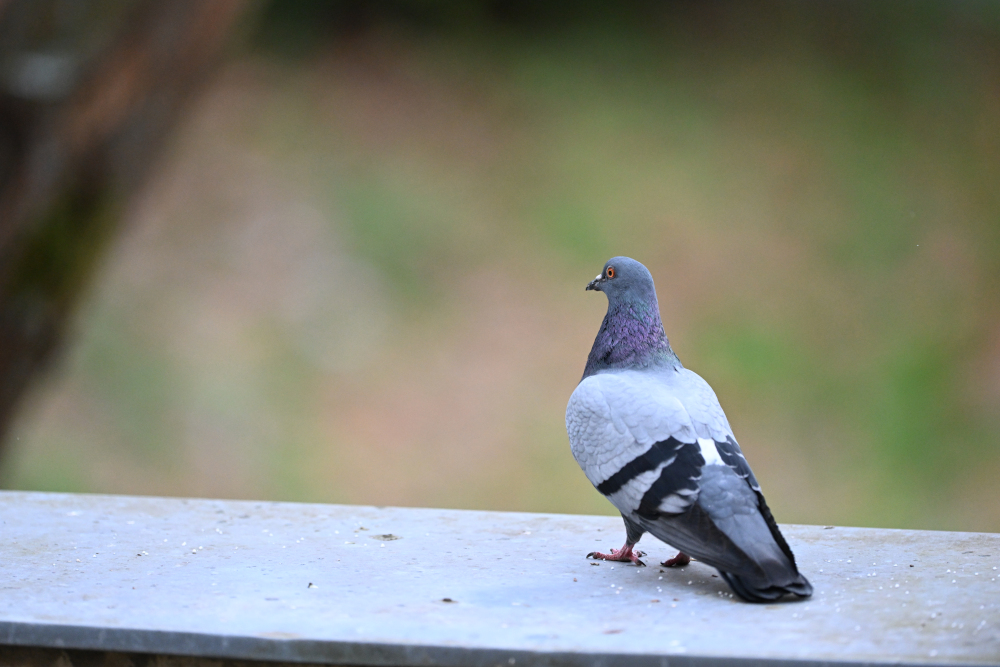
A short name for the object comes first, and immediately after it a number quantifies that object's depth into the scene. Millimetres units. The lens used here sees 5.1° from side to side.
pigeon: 8520
